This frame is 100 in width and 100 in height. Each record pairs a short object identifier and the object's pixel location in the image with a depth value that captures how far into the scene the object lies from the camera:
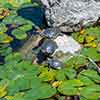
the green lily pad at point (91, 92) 2.99
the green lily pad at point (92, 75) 3.24
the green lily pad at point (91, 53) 3.53
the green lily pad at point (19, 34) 4.12
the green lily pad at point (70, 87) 3.08
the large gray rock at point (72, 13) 4.01
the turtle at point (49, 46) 3.58
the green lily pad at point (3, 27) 4.31
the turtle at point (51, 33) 3.84
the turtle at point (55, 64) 3.46
